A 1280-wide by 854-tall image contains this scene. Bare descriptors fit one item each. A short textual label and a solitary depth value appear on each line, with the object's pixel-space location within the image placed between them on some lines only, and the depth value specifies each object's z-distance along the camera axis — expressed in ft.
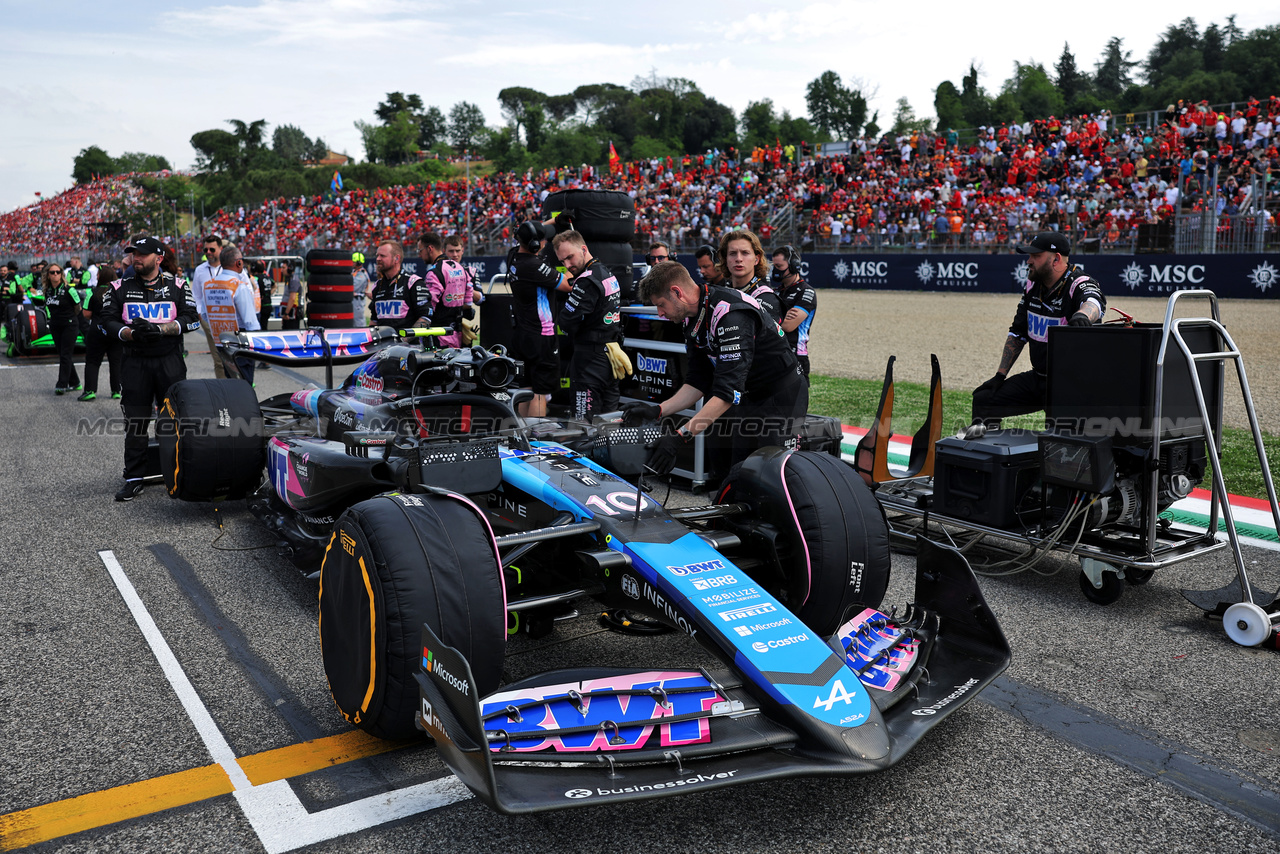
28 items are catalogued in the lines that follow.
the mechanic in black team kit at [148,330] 22.62
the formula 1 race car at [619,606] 8.18
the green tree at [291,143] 472.44
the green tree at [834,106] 333.83
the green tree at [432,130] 505.25
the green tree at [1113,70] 332.39
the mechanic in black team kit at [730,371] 14.17
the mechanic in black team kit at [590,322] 22.48
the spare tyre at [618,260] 31.32
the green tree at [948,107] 280.31
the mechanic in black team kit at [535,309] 23.20
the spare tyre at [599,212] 30.68
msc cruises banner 58.90
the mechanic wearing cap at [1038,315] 18.76
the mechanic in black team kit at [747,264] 16.96
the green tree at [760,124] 321.52
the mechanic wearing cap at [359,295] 62.80
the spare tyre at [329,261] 58.39
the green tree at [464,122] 507.30
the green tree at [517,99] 516.45
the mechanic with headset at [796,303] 23.84
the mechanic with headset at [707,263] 26.58
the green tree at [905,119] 307.21
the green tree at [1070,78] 321.62
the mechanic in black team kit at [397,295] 27.73
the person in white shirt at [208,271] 31.22
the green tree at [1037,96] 264.52
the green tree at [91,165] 493.36
